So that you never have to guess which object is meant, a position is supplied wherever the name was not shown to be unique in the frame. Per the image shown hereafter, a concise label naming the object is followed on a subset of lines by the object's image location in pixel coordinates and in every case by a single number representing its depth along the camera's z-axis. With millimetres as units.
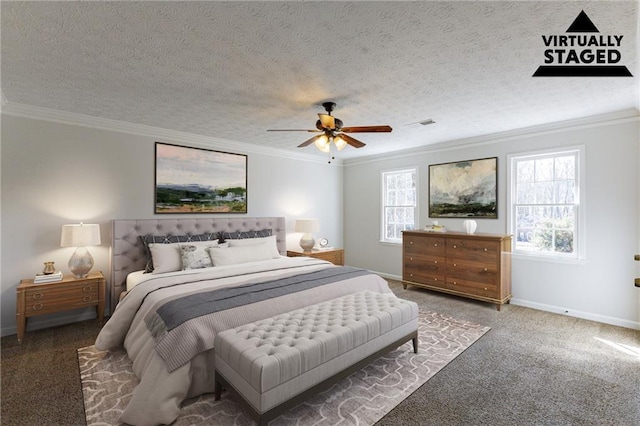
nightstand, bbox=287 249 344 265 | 5391
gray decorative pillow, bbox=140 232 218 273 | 3784
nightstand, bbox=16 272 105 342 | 3096
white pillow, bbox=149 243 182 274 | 3600
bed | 2066
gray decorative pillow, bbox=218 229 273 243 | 4559
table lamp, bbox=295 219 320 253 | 5547
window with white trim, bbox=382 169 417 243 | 5855
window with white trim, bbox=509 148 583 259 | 4000
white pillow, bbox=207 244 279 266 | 3885
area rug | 2004
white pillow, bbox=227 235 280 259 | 4305
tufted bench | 1799
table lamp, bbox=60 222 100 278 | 3395
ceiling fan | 3071
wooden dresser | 4172
